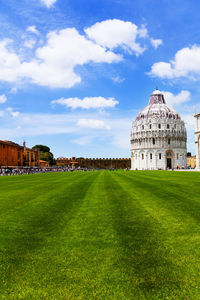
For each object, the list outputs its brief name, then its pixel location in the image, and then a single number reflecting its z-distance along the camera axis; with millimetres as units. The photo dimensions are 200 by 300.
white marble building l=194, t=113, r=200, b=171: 56531
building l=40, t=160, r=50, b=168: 106688
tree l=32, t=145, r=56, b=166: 115944
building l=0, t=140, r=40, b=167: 65250
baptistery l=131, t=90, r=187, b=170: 103062
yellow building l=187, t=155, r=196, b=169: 130325
